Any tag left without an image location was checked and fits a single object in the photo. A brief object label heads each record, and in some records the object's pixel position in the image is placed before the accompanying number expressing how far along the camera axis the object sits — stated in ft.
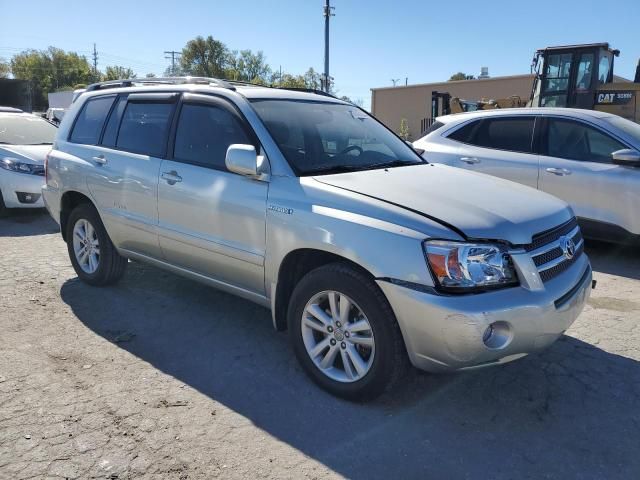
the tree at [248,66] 248.73
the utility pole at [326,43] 83.05
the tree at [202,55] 230.89
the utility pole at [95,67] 273.25
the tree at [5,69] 266.24
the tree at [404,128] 116.08
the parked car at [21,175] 26.21
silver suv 8.81
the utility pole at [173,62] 248.77
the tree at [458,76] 241.55
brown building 108.17
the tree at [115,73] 264.03
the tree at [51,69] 266.98
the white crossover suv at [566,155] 18.89
